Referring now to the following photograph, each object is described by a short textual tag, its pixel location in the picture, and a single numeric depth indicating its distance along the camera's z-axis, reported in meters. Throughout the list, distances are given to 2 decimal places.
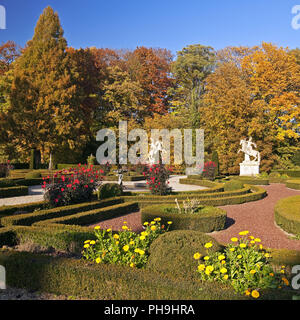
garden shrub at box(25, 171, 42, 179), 20.19
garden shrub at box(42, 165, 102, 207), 9.86
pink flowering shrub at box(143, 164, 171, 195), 12.78
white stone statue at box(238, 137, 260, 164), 25.89
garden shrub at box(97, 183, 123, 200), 11.88
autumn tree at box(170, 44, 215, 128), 36.81
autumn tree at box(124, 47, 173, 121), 35.59
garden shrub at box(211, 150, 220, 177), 27.21
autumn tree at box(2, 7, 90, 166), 27.55
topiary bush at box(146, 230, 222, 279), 3.97
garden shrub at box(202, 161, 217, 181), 21.92
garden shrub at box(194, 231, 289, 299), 3.63
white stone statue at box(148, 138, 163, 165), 24.25
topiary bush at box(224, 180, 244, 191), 14.84
